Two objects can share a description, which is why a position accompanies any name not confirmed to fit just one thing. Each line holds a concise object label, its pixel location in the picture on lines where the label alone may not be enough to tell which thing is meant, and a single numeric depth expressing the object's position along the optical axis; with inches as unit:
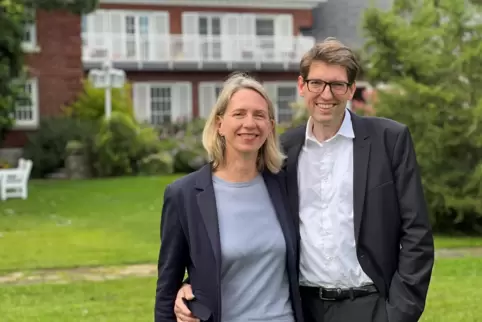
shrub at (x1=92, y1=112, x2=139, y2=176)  923.4
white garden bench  712.4
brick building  1261.1
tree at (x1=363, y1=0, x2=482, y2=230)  477.4
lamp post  960.9
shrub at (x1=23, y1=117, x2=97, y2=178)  1013.8
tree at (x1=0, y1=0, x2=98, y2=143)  713.6
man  119.8
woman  119.6
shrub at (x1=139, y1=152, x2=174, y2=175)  951.6
